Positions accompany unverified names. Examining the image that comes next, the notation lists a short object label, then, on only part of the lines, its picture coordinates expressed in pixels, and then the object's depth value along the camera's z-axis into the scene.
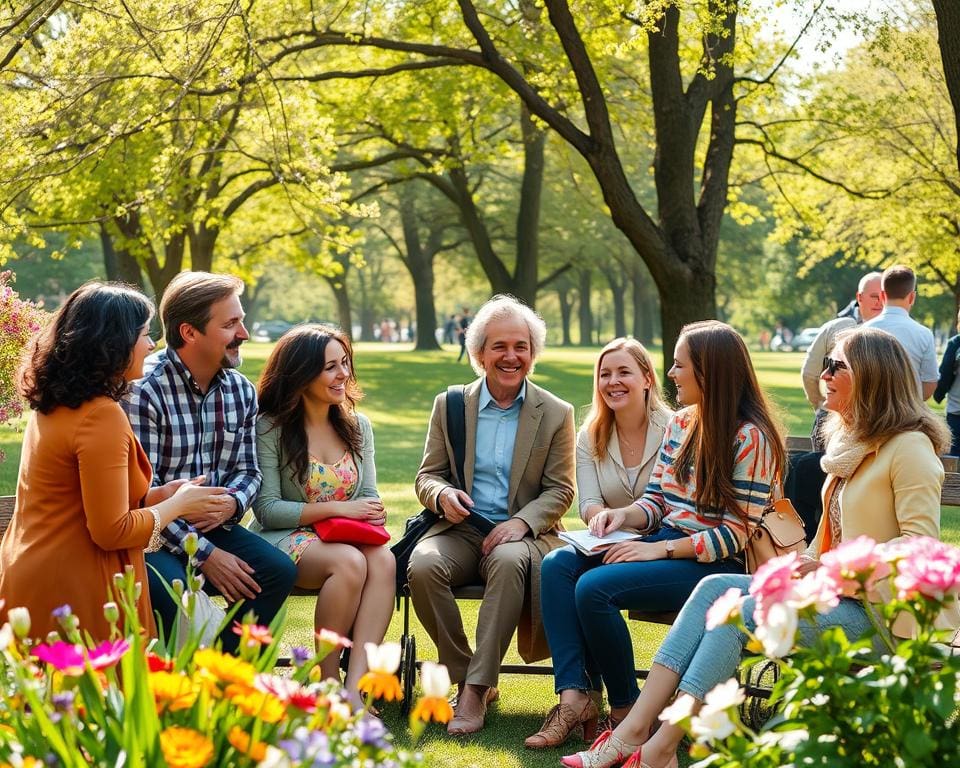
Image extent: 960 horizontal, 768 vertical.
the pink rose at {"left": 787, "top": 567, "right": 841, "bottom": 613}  2.43
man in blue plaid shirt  4.83
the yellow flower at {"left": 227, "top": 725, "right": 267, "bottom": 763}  2.18
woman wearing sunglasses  3.98
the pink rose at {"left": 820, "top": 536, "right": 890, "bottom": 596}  2.52
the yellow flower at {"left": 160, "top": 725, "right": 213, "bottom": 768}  2.05
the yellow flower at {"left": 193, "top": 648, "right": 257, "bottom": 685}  2.21
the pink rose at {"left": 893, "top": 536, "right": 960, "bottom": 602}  2.42
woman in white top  5.27
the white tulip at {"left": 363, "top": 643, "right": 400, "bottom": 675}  2.15
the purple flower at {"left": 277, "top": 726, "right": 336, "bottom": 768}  1.94
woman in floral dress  4.97
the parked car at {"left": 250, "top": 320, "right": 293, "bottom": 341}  80.49
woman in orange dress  3.78
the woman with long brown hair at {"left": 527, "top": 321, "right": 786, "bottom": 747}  4.64
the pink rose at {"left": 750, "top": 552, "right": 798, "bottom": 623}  2.47
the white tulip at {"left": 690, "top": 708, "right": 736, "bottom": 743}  2.38
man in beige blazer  5.07
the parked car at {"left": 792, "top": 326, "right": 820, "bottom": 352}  66.19
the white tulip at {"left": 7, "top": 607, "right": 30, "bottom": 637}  2.24
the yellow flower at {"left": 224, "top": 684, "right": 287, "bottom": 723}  2.21
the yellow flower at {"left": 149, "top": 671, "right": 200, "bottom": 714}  2.33
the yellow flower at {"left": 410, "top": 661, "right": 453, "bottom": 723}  2.11
